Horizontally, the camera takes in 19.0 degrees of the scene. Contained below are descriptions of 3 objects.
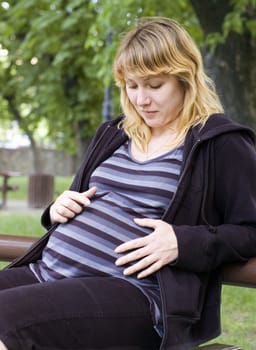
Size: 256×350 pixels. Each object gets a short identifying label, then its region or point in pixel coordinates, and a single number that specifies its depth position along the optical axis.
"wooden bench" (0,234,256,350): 2.11
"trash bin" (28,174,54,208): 16.38
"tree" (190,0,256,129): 7.60
